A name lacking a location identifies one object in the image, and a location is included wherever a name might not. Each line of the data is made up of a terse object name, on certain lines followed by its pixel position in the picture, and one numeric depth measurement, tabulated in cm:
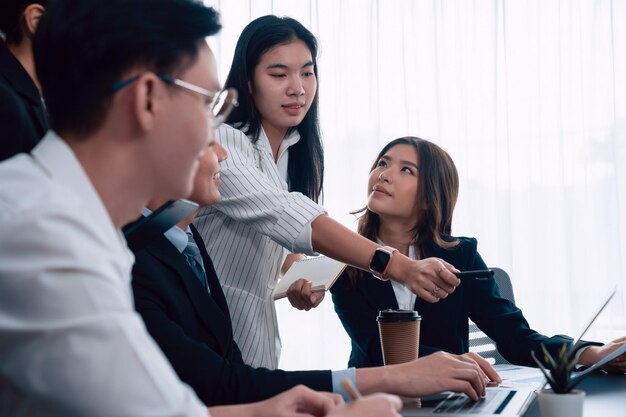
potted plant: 119
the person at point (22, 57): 133
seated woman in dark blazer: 221
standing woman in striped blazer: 178
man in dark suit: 134
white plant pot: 119
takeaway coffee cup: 151
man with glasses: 67
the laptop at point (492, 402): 133
